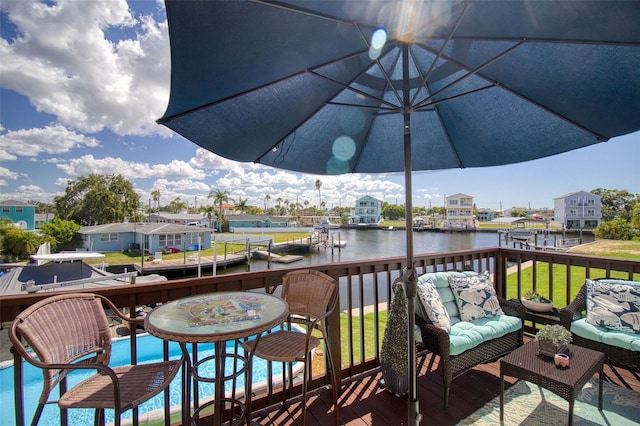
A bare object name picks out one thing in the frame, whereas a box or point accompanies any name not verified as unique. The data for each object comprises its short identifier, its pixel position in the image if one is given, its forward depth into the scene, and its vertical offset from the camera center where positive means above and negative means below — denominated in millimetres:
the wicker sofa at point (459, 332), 2289 -1079
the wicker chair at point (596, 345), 2336 -1191
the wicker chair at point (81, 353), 1259 -681
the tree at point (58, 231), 25422 -1725
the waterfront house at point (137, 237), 24984 -2381
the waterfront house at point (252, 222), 44719 -1823
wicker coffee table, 1779 -1071
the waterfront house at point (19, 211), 30109 +132
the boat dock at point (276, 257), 24906 -4268
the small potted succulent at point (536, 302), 3068 -1020
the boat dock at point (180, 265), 18734 -3683
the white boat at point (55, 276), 10281 -2672
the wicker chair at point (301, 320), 1837 -790
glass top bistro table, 1396 -591
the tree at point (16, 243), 20175 -2213
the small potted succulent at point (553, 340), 2016 -928
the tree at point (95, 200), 37469 +1495
